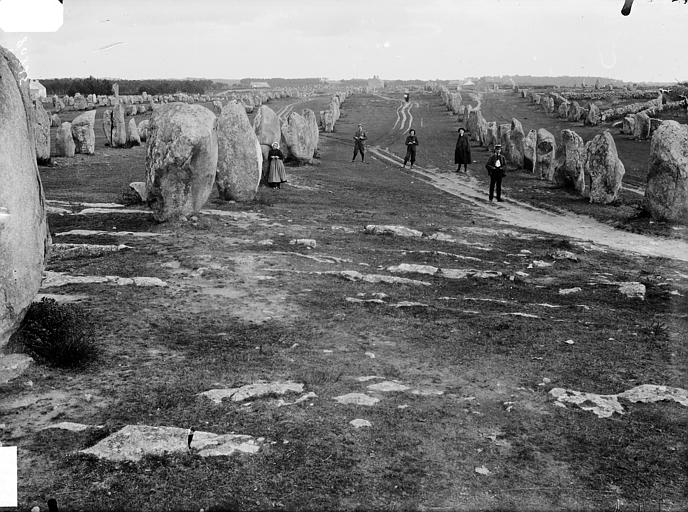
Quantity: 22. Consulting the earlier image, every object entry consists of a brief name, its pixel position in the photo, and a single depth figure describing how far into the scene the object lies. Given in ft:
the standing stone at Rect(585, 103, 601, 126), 147.33
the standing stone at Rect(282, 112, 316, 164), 94.27
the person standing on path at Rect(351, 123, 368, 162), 106.32
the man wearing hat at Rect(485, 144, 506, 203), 72.90
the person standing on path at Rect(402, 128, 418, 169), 101.09
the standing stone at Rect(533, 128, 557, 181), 90.43
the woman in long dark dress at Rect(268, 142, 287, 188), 71.31
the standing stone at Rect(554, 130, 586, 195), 78.48
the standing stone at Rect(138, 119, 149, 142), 119.03
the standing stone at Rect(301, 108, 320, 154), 99.96
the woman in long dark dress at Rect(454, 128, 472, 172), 97.19
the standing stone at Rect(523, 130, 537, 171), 96.79
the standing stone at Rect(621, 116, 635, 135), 126.20
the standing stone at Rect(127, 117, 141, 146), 110.93
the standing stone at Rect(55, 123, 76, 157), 90.33
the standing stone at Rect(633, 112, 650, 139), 120.57
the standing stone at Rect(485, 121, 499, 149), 119.55
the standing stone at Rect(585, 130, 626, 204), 70.95
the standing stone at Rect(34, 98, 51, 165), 80.74
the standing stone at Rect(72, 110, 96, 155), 94.02
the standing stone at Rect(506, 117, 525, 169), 100.01
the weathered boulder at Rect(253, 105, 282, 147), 88.94
